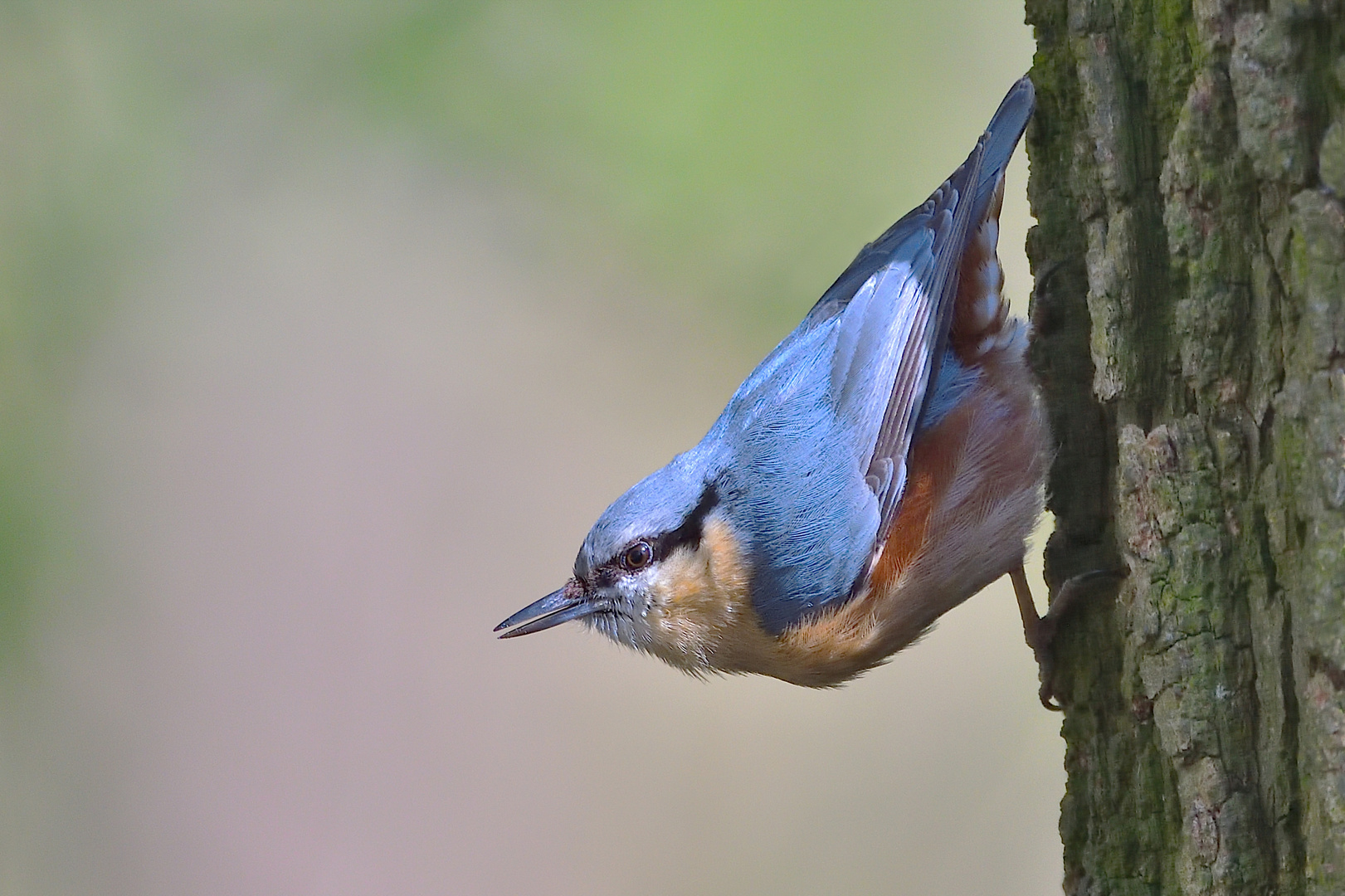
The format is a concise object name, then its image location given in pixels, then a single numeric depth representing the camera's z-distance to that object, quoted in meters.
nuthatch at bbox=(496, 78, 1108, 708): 4.31
